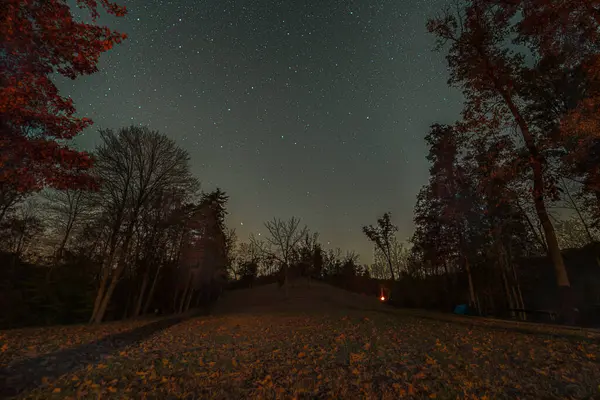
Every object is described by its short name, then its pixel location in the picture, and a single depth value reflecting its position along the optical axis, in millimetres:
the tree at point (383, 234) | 48750
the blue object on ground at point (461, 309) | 21344
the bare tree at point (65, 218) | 24438
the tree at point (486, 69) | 11930
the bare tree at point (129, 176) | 17577
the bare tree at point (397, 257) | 57525
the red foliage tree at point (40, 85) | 6625
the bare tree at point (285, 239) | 35250
